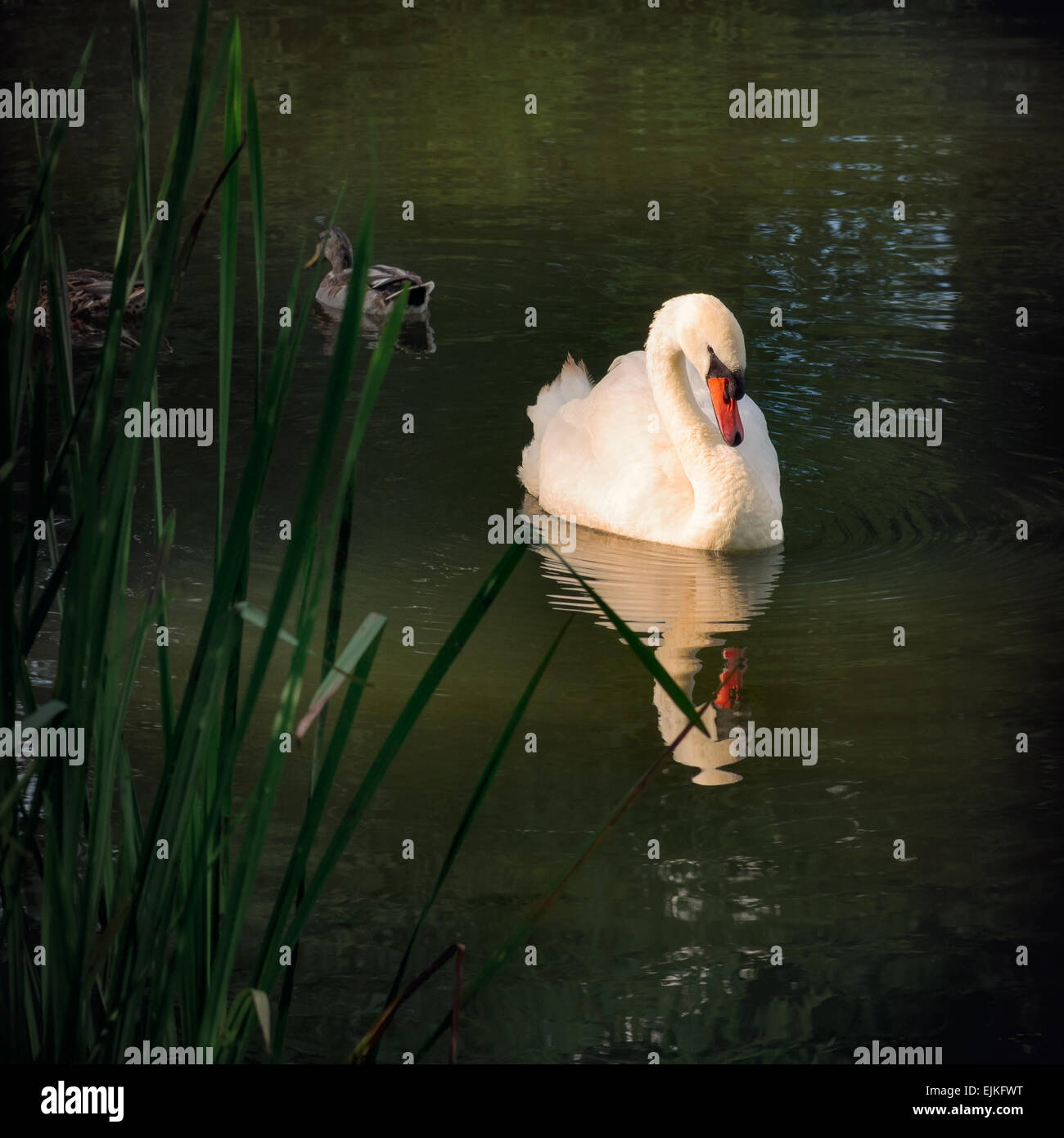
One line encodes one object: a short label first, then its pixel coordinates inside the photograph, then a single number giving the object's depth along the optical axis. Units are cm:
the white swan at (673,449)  647
